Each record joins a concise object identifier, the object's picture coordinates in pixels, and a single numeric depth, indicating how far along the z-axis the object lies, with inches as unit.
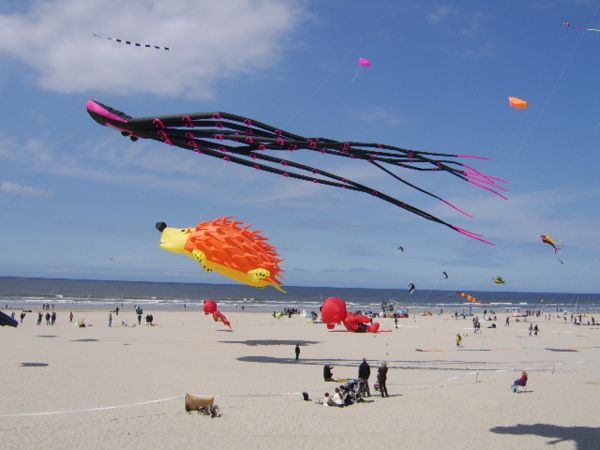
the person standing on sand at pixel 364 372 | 643.5
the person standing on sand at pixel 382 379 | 628.4
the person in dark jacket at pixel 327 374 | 709.9
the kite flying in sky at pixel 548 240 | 1369.3
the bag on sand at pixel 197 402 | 526.3
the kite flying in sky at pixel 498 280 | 1559.9
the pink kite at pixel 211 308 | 1259.2
